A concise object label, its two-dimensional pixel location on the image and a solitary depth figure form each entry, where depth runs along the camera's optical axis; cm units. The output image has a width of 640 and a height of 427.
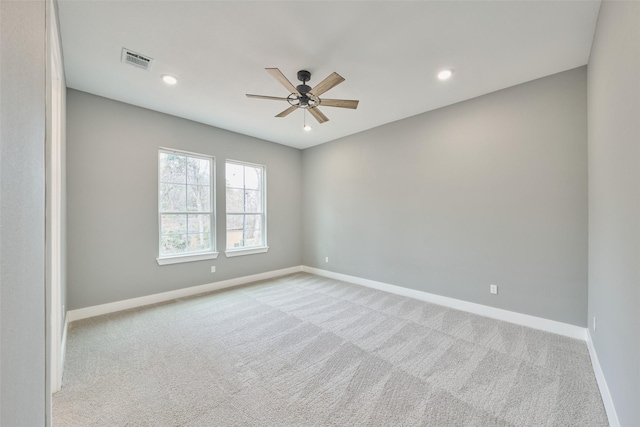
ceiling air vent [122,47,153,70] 245
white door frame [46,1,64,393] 191
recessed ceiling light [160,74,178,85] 286
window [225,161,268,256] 477
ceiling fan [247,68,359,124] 235
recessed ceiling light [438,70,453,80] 277
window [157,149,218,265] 397
